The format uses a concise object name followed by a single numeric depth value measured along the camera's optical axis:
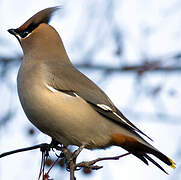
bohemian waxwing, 7.97
